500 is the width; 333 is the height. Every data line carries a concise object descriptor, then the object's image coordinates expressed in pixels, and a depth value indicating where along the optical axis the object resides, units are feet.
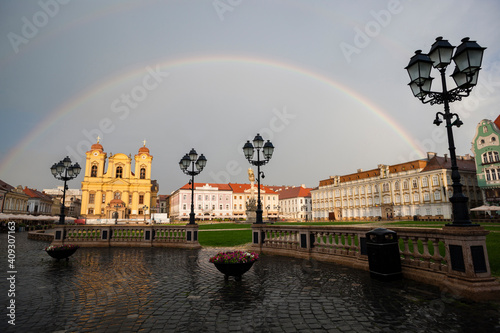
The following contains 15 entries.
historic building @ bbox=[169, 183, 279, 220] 309.22
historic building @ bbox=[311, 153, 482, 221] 196.56
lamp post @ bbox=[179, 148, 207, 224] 59.77
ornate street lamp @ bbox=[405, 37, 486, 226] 21.79
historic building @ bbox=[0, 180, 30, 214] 198.40
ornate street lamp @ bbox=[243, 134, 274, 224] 49.90
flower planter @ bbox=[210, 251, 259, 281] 25.24
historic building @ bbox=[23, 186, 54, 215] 285.43
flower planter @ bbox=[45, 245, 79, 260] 37.32
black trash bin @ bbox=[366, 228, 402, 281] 24.94
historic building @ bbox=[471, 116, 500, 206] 155.79
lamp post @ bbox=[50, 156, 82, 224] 62.08
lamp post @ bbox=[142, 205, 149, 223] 252.24
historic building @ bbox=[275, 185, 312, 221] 337.93
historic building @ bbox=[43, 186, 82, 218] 456.45
